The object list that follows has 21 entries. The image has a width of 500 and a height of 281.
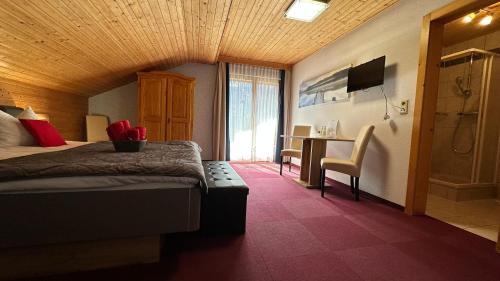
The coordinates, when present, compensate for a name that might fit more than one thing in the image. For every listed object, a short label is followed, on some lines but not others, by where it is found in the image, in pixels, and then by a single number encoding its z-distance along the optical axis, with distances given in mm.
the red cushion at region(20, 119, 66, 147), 2158
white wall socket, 2309
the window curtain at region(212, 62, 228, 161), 4727
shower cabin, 2797
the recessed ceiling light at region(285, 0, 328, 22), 2367
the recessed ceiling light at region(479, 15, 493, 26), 2425
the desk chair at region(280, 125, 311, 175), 3877
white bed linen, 1562
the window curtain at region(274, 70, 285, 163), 5121
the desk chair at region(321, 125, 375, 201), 2501
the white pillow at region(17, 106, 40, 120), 2332
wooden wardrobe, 4000
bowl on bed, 1802
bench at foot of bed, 1576
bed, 1043
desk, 3093
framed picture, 3318
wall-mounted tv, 2596
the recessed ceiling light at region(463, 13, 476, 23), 2497
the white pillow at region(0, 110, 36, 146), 2020
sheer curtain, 4910
